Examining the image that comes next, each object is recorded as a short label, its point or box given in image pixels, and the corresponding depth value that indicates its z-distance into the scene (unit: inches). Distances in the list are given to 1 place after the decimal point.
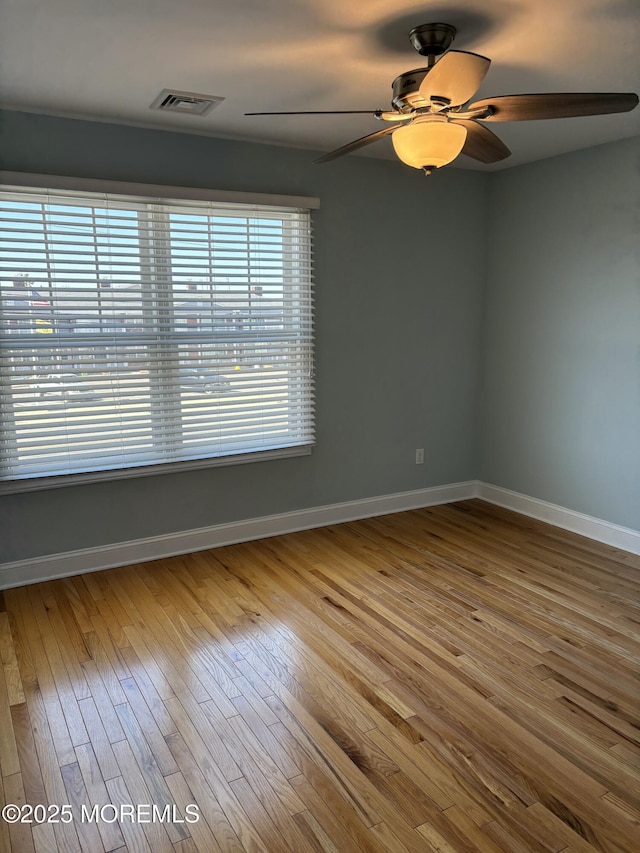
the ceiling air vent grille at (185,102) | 111.4
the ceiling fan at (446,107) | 72.6
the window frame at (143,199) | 120.2
